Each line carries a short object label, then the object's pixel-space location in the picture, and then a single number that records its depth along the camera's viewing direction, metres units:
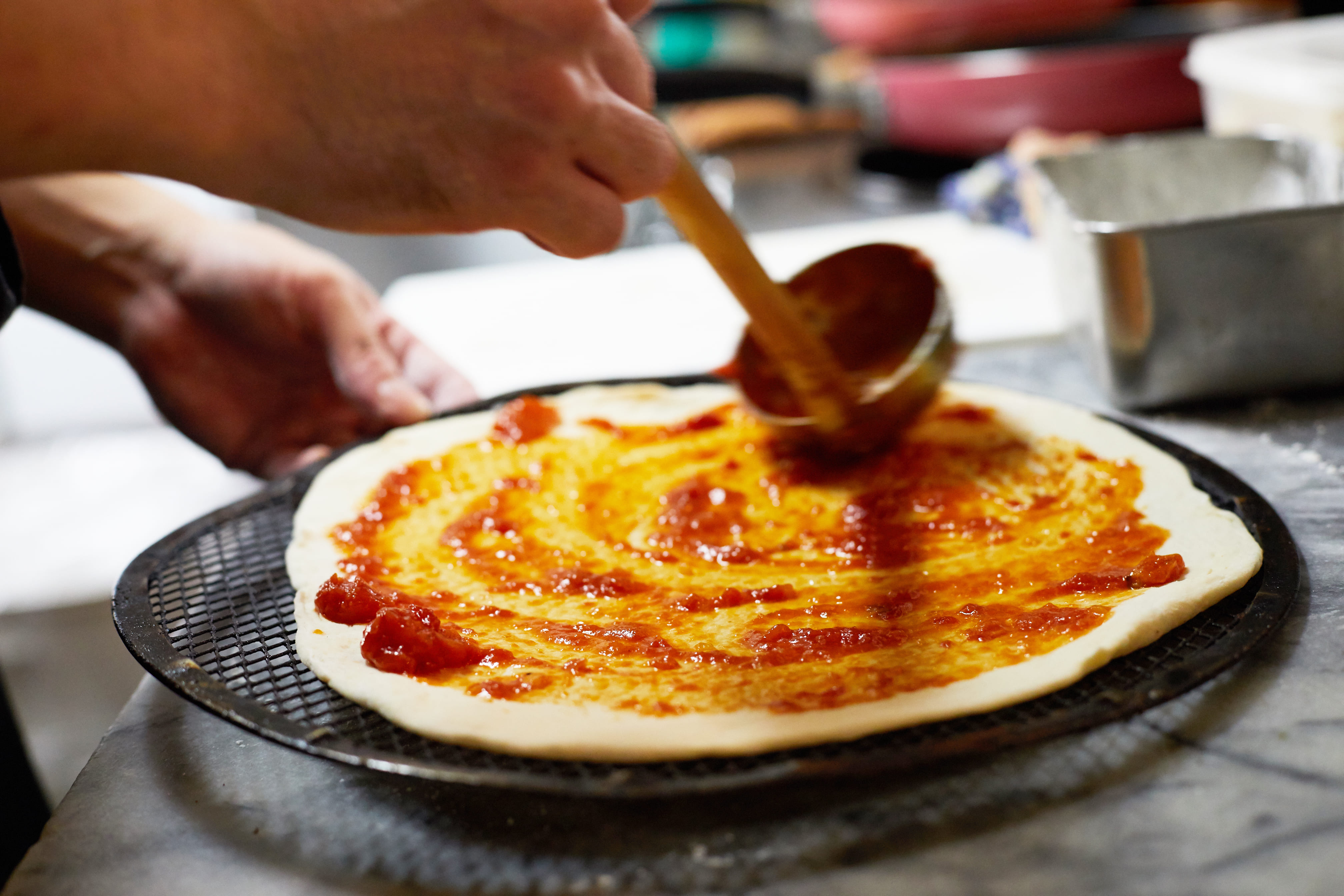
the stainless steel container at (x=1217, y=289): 0.89
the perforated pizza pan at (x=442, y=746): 0.71
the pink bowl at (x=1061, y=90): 1.26
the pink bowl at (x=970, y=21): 1.41
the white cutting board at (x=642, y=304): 1.06
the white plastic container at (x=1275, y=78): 0.97
